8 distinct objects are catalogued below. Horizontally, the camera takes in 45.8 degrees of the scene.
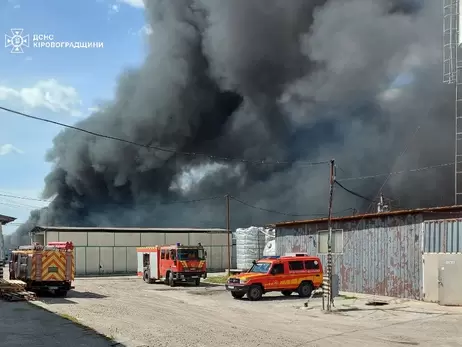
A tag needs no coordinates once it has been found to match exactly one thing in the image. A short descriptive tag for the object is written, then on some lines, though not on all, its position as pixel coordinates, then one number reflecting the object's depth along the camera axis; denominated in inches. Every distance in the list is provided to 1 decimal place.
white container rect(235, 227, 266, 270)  1835.6
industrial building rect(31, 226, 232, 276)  1818.4
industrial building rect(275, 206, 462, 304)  840.9
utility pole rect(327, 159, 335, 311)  780.6
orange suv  922.7
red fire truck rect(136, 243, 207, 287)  1274.6
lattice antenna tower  1149.7
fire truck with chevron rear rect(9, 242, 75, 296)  925.2
